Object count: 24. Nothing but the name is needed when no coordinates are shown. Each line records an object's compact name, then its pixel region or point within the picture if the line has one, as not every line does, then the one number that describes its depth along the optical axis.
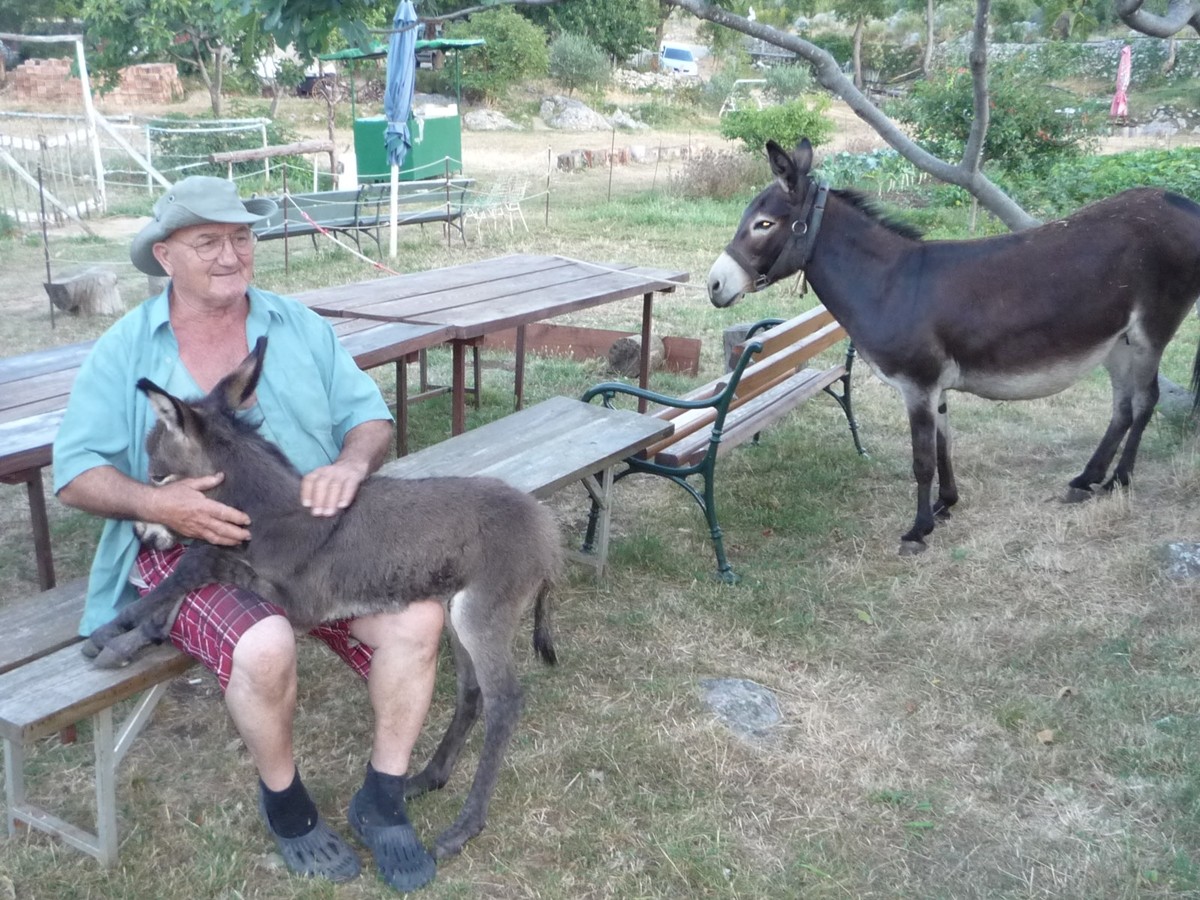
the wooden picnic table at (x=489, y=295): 4.92
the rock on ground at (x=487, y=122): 27.16
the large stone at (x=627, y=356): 7.23
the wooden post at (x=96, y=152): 13.45
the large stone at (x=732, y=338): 6.96
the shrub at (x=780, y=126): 17.95
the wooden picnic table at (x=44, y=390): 3.12
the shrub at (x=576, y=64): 32.03
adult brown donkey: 4.91
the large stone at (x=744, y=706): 3.57
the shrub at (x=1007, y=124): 13.85
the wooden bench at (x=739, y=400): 4.44
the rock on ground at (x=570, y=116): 28.36
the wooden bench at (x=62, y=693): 2.39
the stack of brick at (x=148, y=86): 27.92
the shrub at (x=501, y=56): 29.36
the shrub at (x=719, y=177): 16.09
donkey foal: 2.61
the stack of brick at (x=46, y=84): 25.77
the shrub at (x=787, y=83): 33.16
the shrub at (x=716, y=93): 32.88
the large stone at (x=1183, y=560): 4.62
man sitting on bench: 2.59
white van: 40.22
